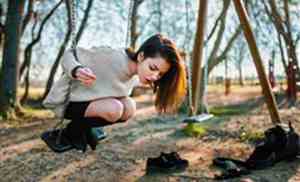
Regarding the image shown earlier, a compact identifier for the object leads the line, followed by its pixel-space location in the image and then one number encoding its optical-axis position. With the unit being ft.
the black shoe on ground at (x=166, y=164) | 11.55
